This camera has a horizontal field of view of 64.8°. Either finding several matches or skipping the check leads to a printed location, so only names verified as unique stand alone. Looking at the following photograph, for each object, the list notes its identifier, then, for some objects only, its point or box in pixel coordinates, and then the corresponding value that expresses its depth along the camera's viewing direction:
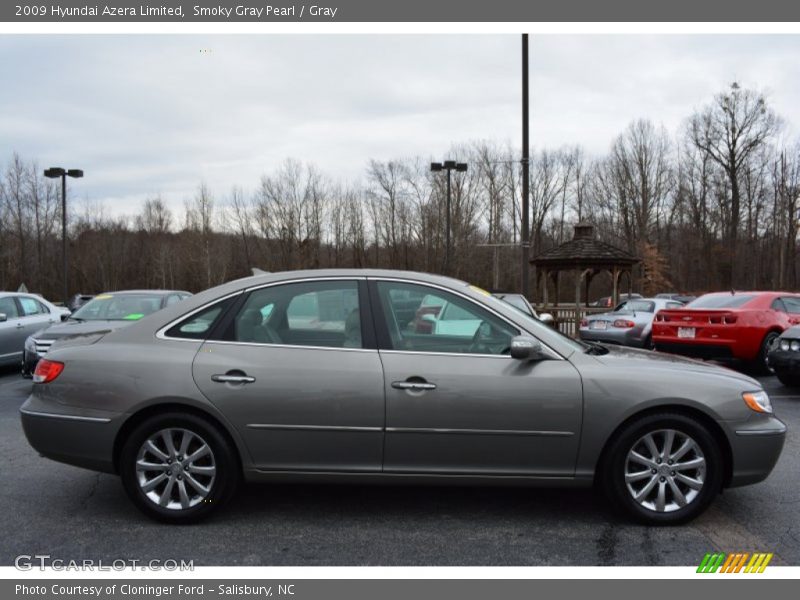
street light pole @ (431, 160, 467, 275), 26.92
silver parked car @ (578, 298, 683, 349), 14.40
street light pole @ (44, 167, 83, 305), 28.30
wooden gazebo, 22.28
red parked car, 10.48
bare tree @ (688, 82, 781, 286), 53.31
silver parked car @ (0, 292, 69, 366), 10.77
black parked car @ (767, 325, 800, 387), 8.84
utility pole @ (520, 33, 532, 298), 13.59
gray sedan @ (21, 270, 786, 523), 3.81
